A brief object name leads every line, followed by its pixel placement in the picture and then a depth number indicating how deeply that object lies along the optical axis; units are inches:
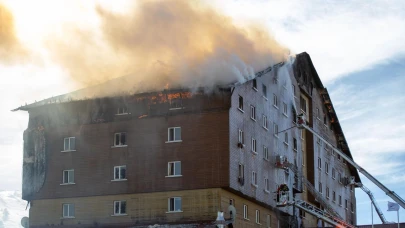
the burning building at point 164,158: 2356.1
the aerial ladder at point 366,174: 2763.3
